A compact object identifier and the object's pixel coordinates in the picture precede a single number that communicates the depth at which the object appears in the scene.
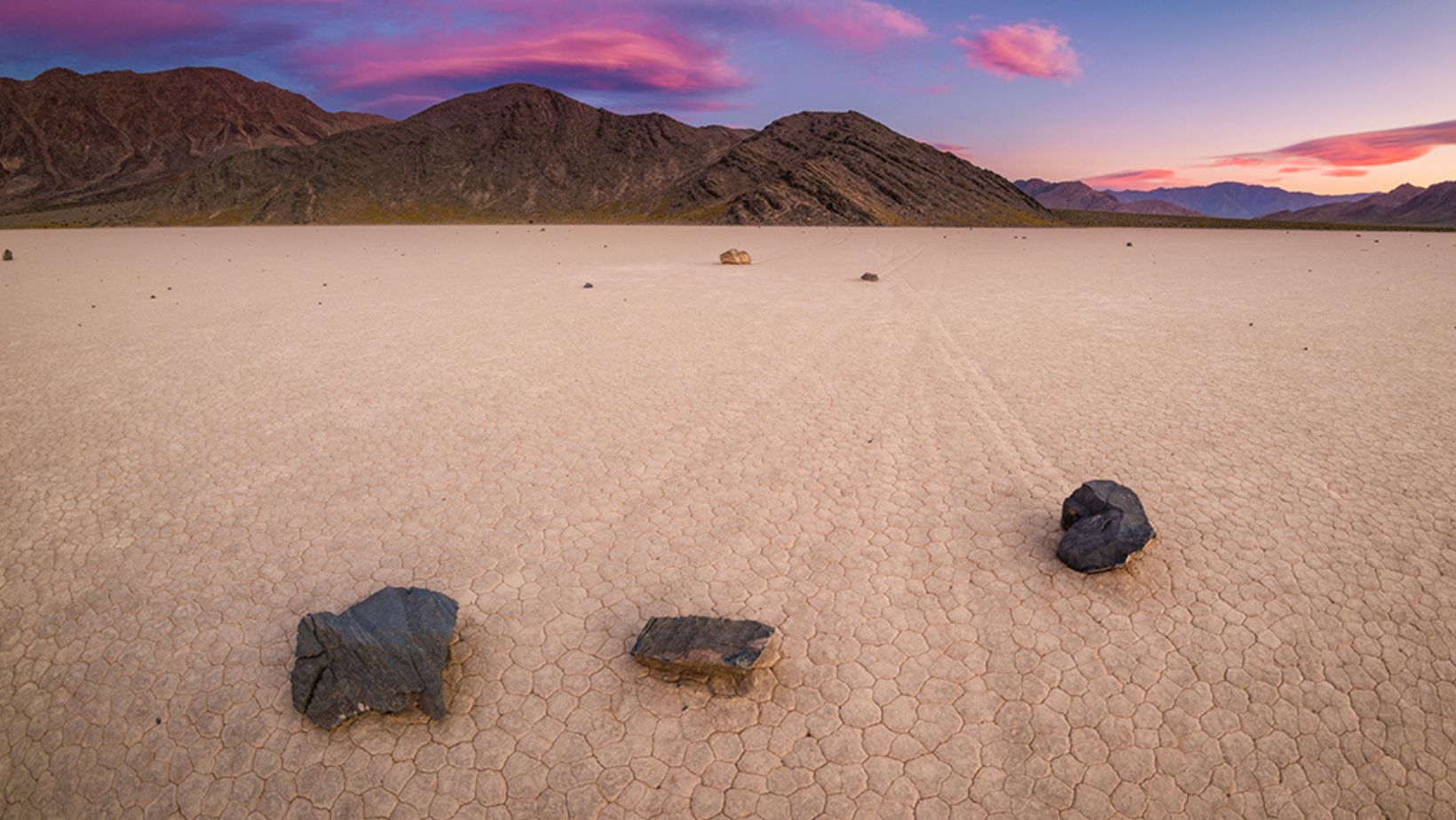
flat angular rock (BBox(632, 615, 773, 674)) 4.49
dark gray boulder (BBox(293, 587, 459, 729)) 4.27
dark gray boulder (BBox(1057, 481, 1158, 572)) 5.53
